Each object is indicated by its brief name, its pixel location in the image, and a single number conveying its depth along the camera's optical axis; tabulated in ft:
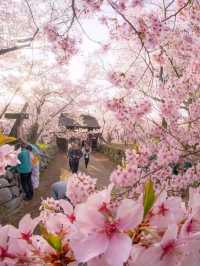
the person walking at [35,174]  24.92
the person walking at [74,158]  35.48
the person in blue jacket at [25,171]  21.76
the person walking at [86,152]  41.25
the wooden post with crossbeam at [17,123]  32.06
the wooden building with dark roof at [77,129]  71.29
